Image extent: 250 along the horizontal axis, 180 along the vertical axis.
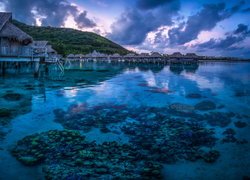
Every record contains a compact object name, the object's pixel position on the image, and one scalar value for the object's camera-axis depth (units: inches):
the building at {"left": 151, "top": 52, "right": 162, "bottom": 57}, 3427.2
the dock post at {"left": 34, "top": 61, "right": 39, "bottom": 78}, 1131.2
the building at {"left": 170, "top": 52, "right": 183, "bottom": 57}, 3357.8
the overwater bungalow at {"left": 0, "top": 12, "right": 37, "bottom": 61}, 929.5
